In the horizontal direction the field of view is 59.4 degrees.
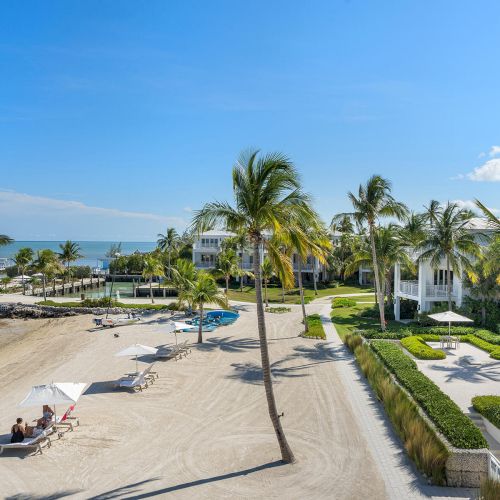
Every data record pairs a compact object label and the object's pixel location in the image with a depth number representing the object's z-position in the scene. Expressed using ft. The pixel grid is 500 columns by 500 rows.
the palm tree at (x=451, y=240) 98.84
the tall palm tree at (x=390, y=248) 111.24
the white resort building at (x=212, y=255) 224.25
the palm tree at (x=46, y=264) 173.47
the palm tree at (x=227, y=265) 146.92
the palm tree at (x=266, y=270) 153.78
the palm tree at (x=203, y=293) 90.79
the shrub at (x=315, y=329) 97.74
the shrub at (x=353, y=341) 82.84
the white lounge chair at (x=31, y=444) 41.98
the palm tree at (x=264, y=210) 39.88
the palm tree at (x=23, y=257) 196.12
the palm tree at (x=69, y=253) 198.30
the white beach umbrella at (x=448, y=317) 82.48
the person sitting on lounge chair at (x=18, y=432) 42.57
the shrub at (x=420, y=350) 76.11
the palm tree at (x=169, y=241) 202.35
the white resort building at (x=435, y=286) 109.40
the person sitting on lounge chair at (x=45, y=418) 46.05
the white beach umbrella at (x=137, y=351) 67.15
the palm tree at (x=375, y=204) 91.86
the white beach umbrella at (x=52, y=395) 45.73
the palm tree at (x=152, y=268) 155.12
